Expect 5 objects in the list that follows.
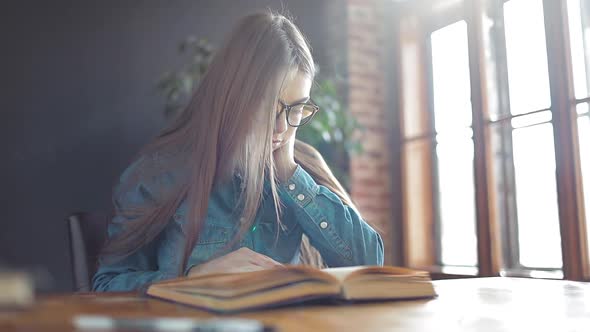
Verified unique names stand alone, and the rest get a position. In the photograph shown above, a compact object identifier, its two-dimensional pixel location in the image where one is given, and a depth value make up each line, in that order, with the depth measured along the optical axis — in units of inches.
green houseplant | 125.0
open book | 26.7
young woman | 47.2
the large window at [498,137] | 108.1
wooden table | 23.2
